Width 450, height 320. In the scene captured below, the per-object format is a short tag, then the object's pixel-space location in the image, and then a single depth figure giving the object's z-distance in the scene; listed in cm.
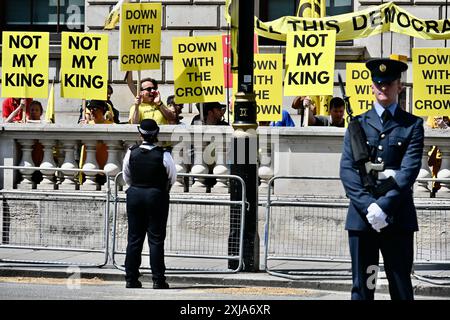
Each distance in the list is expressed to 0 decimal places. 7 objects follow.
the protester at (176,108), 1697
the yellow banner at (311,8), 2019
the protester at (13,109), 1795
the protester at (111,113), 1777
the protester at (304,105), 1714
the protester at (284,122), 1734
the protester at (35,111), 1798
